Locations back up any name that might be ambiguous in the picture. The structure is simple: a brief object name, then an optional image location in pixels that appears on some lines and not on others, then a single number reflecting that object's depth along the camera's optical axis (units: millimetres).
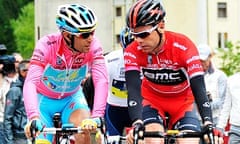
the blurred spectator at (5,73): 14143
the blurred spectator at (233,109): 12605
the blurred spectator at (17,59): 16114
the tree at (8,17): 107500
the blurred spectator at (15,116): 13359
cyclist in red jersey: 8797
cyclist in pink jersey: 9195
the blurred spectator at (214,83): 13688
